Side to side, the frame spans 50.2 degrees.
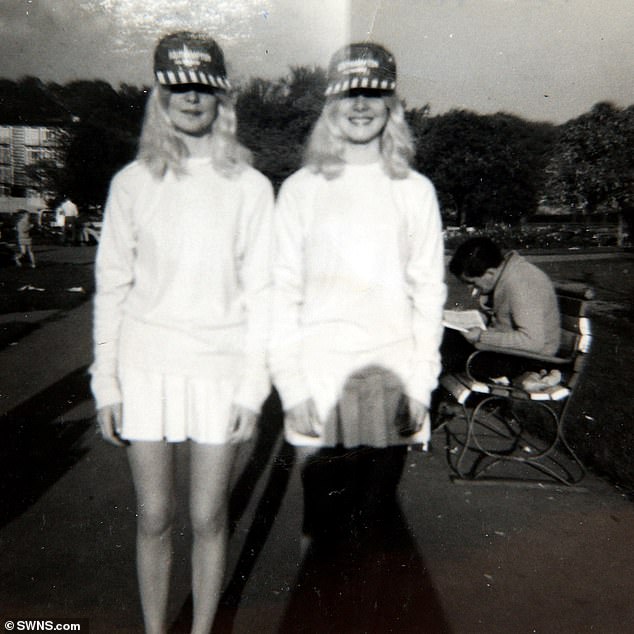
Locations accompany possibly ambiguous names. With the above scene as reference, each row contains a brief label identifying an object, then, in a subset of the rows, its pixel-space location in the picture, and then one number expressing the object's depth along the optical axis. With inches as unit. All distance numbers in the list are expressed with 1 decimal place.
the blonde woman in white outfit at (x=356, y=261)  80.7
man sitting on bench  143.6
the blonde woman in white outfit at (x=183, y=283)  75.4
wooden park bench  144.5
